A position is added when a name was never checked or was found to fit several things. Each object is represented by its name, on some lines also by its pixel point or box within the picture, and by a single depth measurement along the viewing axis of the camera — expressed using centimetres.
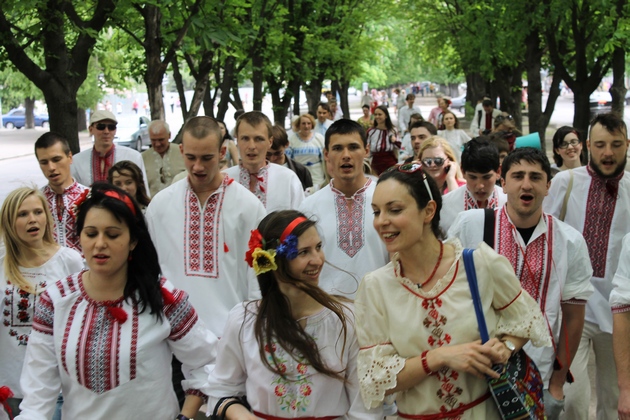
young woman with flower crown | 390
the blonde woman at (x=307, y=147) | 1350
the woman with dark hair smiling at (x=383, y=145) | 1503
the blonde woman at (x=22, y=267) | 547
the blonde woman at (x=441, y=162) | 783
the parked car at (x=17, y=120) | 6050
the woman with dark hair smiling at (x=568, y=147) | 862
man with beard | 610
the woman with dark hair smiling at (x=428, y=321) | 371
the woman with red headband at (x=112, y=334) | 404
